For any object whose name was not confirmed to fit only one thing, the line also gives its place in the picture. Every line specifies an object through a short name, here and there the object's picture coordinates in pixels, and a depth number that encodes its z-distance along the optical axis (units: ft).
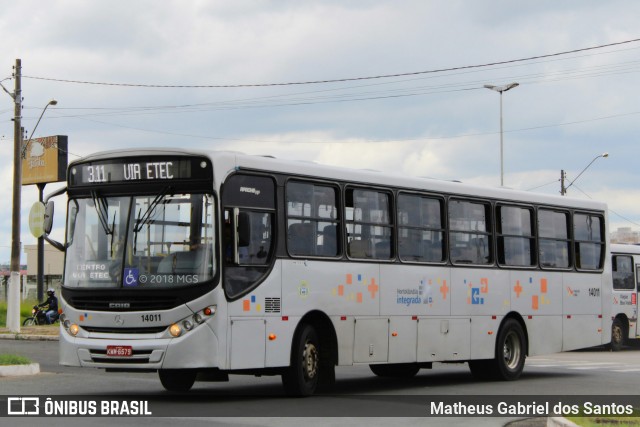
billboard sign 163.12
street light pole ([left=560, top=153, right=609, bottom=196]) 211.78
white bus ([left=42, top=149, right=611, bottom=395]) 49.78
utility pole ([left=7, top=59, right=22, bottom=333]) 128.88
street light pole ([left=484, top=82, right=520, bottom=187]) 179.83
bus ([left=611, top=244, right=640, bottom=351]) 112.27
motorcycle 133.39
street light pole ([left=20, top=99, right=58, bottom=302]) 145.07
